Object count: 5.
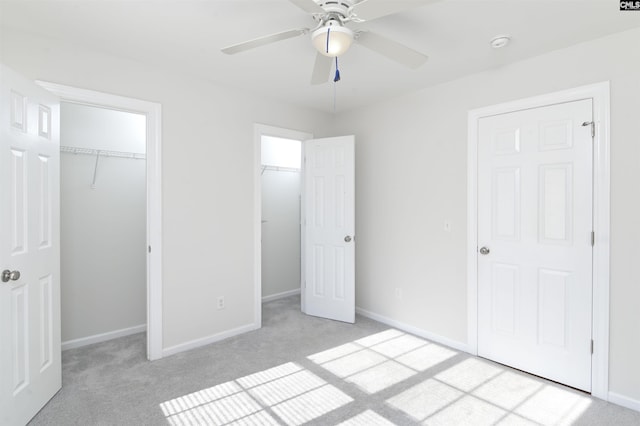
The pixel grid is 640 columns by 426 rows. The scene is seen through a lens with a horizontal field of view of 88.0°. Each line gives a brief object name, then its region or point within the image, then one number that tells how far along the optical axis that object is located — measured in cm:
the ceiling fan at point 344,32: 148
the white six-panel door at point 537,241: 234
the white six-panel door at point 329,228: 372
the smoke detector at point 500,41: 224
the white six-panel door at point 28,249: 178
